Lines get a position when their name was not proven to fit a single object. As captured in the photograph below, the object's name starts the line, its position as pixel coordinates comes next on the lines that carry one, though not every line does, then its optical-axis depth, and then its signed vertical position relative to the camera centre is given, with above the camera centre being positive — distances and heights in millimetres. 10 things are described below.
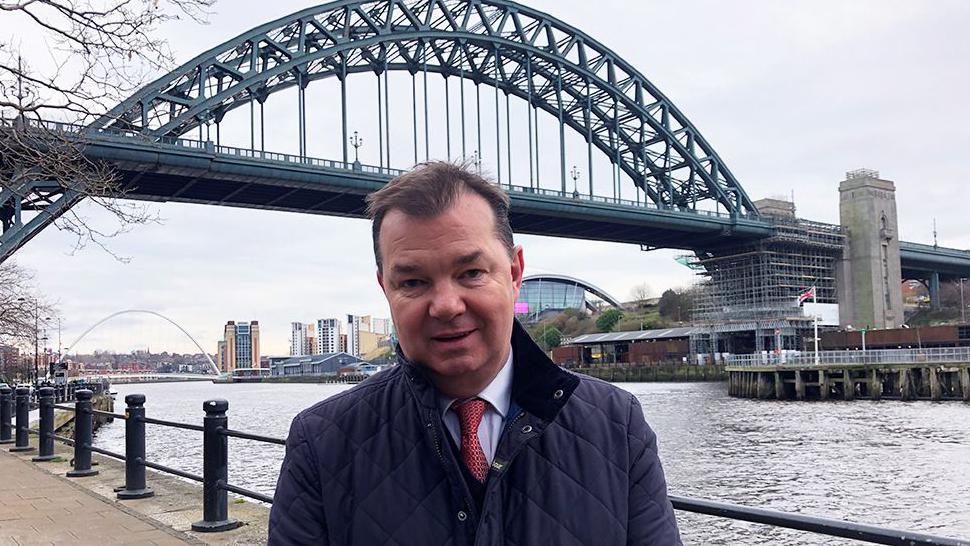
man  1727 -213
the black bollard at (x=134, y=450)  7594 -946
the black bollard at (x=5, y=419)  13666 -1164
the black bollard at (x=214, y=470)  5973 -893
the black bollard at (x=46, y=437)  10797 -1145
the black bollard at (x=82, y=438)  9031 -1006
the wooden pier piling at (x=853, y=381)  38844 -2929
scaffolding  62531 +2658
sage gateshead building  117812 +4546
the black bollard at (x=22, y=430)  12148 -1196
